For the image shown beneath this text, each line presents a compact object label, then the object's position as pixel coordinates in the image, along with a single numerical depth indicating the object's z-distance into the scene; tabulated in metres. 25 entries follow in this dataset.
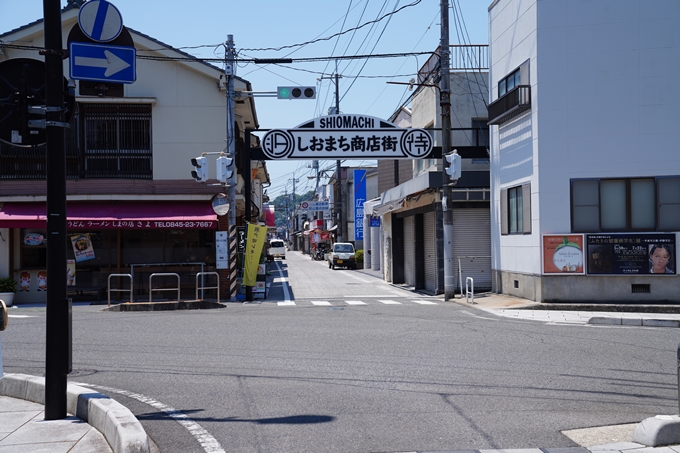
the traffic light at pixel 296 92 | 20.84
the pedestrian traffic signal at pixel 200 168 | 20.06
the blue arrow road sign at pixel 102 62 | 7.12
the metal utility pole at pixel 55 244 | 6.50
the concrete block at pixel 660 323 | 14.45
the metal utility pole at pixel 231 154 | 22.44
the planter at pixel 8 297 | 21.26
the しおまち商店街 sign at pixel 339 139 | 21.03
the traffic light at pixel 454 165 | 20.17
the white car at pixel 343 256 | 46.94
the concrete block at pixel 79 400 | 6.64
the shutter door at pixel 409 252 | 28.27
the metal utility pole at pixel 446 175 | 20.70
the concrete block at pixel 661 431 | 5.76
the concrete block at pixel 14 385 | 7.73
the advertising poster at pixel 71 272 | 22.45
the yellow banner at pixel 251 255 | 22.11
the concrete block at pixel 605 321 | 14.82
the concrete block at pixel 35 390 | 7.43
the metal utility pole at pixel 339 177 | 45.59
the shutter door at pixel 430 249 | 25.66
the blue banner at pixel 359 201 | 50.31
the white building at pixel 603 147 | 16.77
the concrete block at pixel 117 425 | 5.34
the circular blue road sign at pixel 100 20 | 7.16
